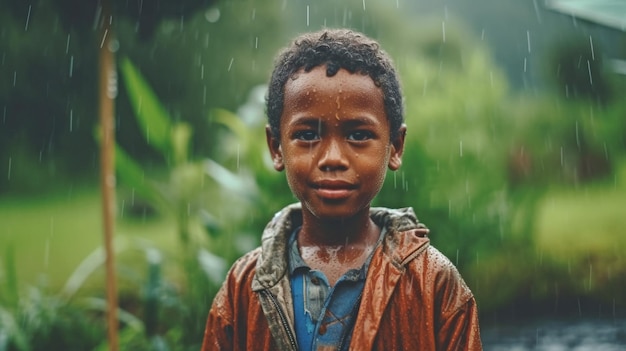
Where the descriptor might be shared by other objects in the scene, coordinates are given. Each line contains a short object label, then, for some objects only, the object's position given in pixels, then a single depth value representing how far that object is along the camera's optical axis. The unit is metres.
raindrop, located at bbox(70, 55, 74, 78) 5.45
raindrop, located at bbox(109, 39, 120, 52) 5.29
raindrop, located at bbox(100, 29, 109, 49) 2.89
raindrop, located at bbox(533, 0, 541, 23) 6.70
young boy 1.75
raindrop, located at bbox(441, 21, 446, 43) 6.77
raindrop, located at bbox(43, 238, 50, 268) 5.86
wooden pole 2.86
